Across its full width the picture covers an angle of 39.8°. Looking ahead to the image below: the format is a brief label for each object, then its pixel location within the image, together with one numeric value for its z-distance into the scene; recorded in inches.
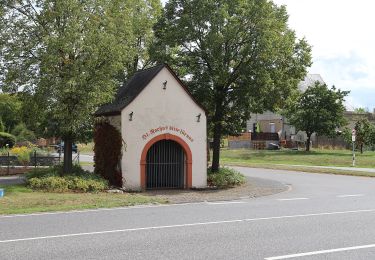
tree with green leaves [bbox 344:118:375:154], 2048.5
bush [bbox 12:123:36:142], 2177.5
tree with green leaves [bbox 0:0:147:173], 824.9
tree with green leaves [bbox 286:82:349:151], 2068.2
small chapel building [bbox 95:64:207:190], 912.3
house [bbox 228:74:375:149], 2540.6
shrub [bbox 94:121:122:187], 917.2
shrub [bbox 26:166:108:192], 811.4
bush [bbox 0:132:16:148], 1806.8
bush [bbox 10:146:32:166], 1188.5
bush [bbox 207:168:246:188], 1013.8
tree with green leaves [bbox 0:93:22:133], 2134.6
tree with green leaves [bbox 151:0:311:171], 992.9
